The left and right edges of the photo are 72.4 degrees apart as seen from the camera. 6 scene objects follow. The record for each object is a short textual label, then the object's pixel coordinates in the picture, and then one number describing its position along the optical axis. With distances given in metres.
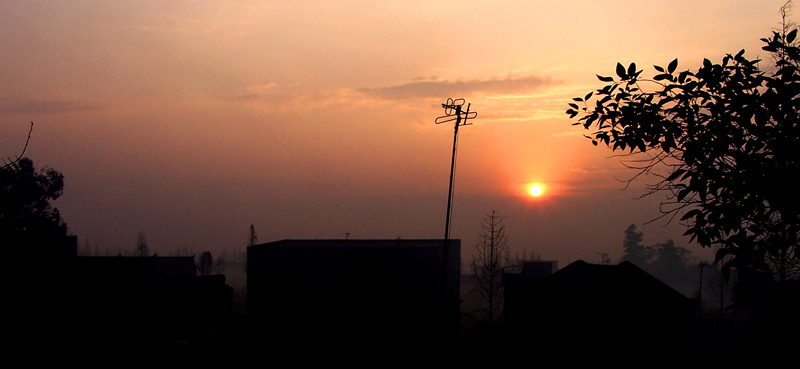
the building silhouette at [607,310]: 25.33
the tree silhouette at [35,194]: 53.19
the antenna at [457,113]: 21.53
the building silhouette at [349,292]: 36.00
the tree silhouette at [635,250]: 163.88
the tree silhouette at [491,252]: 32.95
